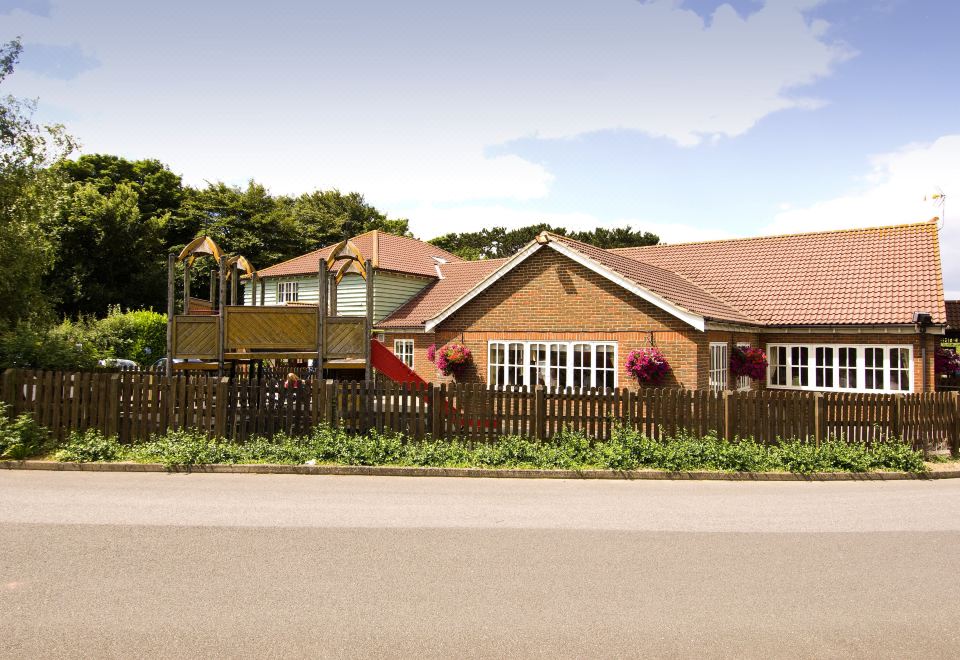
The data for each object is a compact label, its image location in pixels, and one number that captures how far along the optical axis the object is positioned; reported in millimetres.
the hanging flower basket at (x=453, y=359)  17953
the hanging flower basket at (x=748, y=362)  17203
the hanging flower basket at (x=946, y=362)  19138
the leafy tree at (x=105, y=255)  40000
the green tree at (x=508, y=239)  58281
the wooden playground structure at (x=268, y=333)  12836
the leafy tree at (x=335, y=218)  50719
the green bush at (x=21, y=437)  10727
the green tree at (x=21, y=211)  17750
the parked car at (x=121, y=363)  22219
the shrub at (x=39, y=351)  13648
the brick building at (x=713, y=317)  15977
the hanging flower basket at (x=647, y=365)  15039
